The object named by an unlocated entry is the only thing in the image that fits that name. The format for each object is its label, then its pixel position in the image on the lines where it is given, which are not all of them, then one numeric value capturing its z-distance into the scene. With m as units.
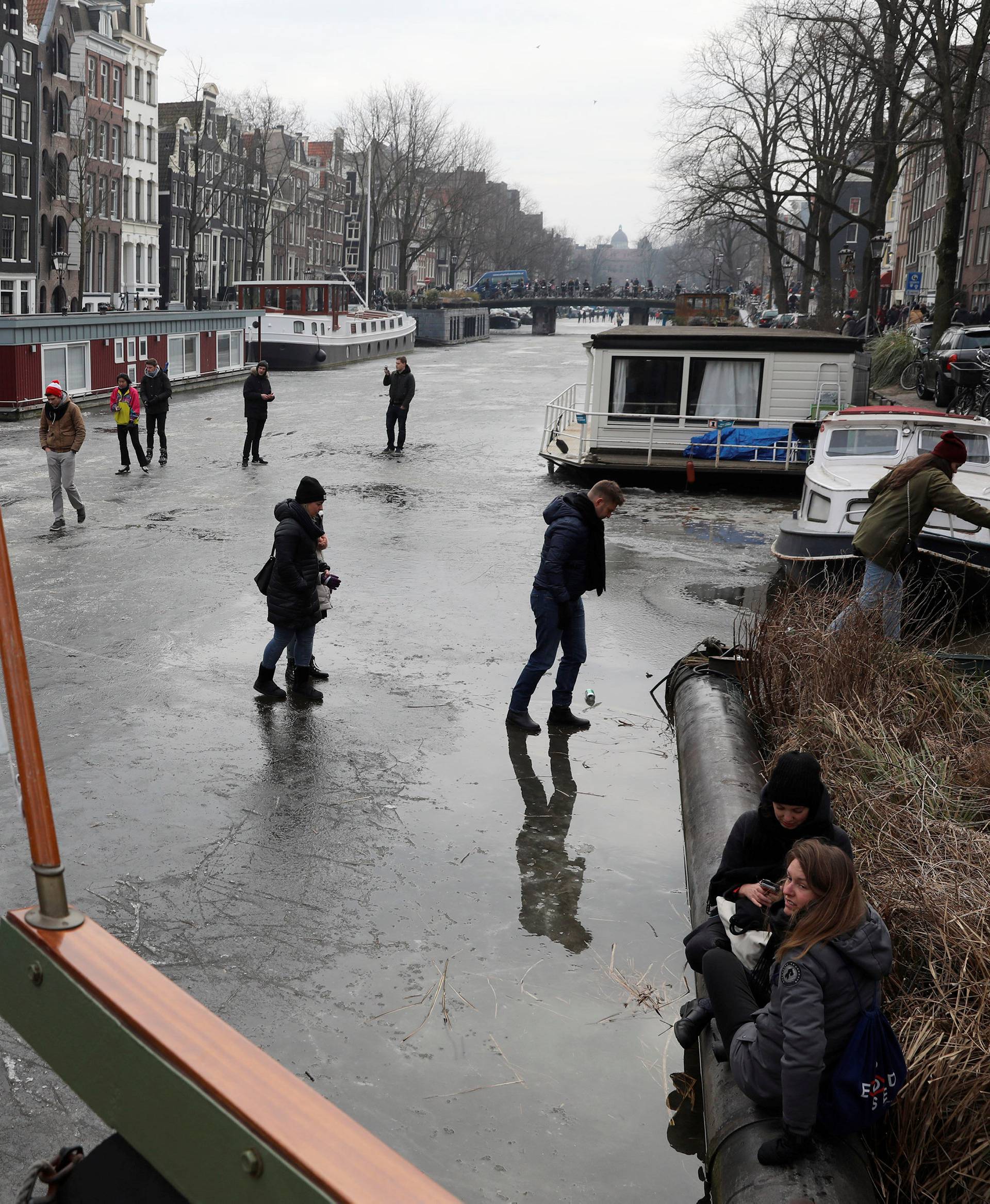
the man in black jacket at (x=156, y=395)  20.55
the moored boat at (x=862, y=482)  11.75
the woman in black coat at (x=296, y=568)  9.01
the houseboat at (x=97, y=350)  27.11
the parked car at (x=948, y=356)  26.28
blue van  105.38
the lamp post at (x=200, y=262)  73.69
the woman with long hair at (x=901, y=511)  9.01
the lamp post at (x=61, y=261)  56.38
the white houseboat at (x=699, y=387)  21.36
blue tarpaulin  20.59
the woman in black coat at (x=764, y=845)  4.70
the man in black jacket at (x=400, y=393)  23.62
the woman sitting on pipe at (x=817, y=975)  3.67
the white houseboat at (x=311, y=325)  47.66
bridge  94.94
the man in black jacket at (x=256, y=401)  21.19
